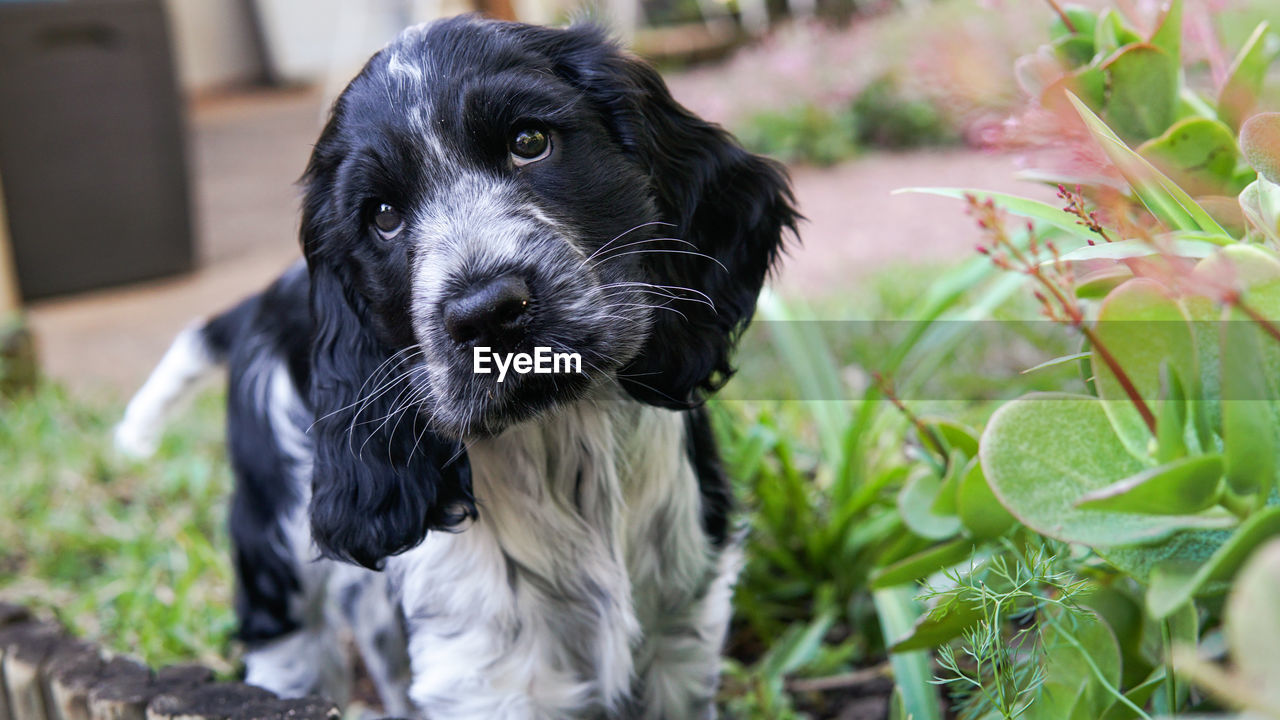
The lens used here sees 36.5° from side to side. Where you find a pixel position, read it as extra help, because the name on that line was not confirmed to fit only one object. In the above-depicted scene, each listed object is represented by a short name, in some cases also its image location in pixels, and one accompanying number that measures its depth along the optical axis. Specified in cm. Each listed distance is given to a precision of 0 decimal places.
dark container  163
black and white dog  53
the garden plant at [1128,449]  45
